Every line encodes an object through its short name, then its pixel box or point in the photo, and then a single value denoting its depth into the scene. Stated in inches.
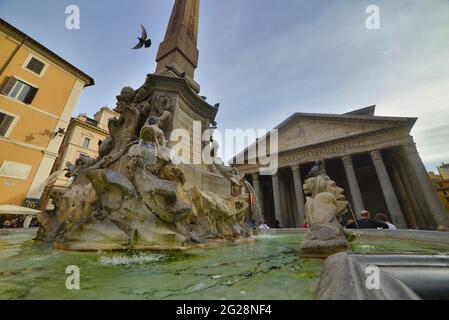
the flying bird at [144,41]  238.1
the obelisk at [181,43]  246.2
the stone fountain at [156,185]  113.0
